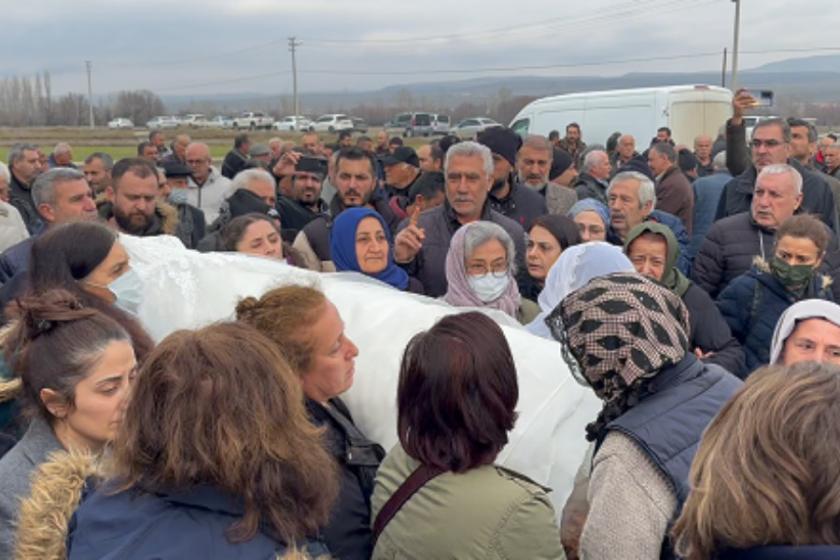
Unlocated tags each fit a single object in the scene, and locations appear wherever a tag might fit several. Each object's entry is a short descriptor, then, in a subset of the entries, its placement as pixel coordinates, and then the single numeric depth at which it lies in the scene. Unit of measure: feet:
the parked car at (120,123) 225.02
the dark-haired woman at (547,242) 13.98
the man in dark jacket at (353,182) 18.75
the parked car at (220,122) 209.15
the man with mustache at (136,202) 17.71
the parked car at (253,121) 206.84
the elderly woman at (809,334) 8.80
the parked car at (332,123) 178.70
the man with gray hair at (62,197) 16.85
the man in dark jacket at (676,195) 25.38
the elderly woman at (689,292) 12.65
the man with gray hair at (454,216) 15.39
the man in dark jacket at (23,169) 29.27
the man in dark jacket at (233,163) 37.73
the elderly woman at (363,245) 13.93
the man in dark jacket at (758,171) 18.56
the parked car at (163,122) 219.53
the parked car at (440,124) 148.66
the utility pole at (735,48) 102.86
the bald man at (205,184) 27.96
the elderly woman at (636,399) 5.88
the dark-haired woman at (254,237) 14.10
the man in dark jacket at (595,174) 25.93
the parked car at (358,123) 178.42
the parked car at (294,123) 179.01
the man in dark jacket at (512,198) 18.61
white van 51.62
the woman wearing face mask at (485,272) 12.70
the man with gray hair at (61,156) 37.68
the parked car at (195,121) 214.90
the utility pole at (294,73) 201.42
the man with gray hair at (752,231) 15.70
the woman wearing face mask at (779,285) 12.82
